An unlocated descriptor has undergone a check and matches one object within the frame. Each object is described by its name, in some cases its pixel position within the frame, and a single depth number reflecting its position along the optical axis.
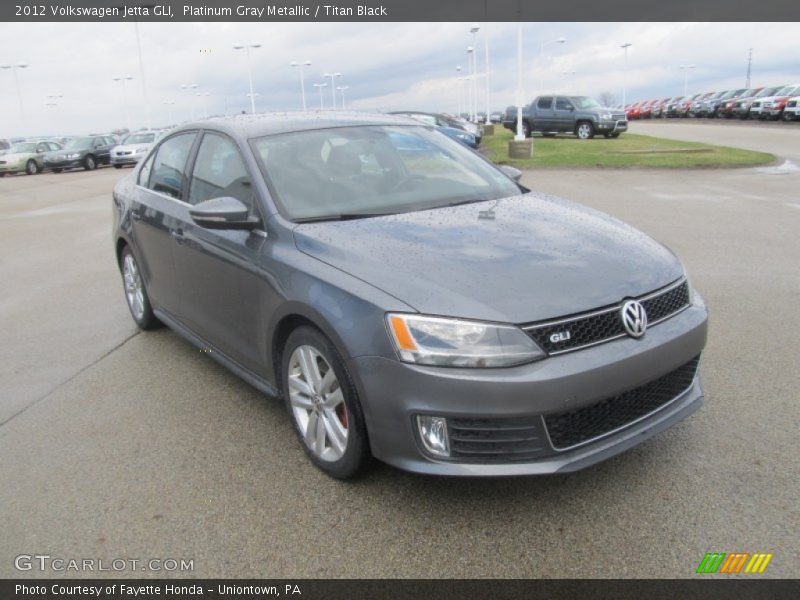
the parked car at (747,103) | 42.37
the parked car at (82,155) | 32.91
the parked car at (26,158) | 33.66
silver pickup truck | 28.42
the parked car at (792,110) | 36.41
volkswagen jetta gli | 2.63
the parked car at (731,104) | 45.97
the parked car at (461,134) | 21.66
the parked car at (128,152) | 31.72
